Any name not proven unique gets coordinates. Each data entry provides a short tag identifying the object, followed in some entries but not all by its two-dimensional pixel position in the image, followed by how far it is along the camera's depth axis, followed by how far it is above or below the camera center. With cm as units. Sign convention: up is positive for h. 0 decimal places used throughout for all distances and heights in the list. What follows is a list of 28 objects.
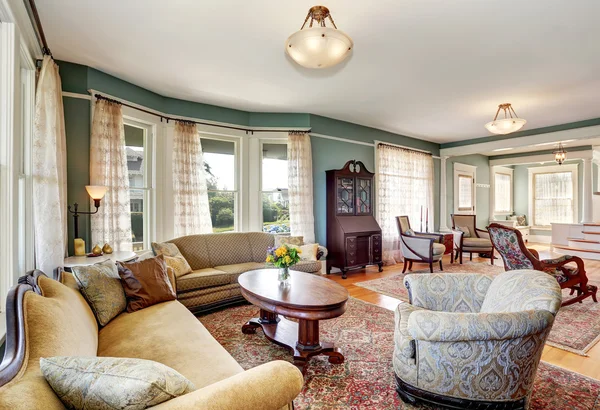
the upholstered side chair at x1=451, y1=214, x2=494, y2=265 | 627 -81
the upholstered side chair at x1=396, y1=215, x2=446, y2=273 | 524 -83
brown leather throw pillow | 237 -66
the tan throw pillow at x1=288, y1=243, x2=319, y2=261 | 430 -72
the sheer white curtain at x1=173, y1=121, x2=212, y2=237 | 420 +24
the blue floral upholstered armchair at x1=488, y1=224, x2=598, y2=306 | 349 -73
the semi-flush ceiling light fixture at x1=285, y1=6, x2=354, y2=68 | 214 +112
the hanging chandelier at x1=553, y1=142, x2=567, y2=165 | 677 +96
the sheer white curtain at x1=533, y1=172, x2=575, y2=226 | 896 +3
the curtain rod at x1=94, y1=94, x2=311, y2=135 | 349 +116
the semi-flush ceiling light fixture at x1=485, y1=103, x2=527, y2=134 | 422 +104
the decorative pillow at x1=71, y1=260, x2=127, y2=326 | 209 -62
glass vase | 274 -67
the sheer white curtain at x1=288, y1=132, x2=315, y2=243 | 499 +31
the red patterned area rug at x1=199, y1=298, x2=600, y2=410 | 191 -125
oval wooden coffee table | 219 -78
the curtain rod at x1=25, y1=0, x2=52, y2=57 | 231 +146
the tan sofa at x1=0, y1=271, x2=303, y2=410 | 86 -58
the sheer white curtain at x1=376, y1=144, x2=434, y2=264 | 625 +23
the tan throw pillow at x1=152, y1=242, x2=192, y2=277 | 334 -62
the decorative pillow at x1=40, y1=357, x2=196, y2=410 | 82 -50
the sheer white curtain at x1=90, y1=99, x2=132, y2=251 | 336 +31
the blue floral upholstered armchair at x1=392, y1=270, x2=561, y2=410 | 161 -83
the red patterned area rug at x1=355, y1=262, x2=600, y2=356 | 271 -126
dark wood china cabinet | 514 -40
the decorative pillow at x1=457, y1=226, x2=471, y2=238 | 669 -68
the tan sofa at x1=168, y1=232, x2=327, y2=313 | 332 -82
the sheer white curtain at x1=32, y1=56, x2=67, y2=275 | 254 +18
